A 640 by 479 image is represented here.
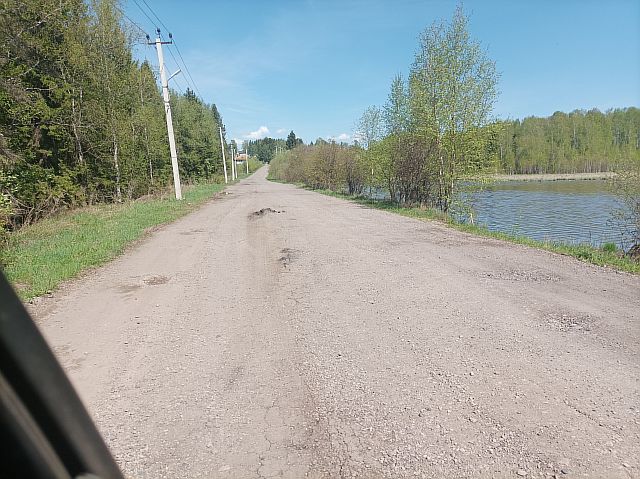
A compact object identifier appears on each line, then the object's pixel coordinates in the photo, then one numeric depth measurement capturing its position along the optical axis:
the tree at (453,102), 16.67
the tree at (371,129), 26.41
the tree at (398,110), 20.41
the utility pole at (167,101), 20.97
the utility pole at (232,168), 68.23
